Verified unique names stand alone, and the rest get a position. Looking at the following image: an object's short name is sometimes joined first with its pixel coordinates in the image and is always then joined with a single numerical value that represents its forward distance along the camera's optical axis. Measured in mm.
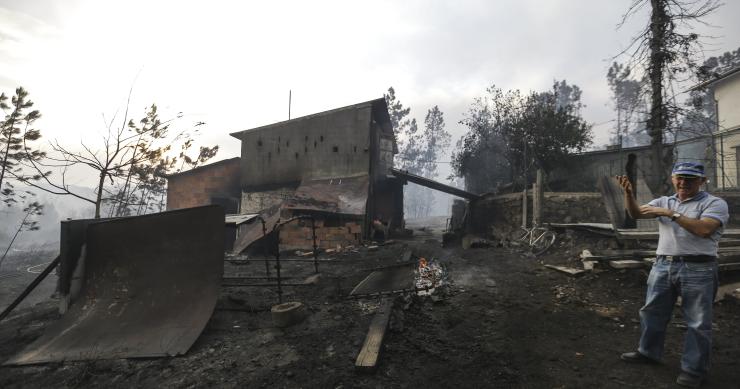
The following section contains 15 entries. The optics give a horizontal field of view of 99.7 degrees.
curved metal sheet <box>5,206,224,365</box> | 4035
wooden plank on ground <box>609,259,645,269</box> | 5898
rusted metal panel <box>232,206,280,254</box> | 11195
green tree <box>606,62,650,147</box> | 48978
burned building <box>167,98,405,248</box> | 13008
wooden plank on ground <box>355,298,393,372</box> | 3160
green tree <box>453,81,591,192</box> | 17734
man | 2686
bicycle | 9579
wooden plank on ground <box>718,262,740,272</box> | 5004
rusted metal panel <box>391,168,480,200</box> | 19203
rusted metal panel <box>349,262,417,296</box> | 6312
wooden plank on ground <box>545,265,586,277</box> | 6527
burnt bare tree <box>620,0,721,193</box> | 10750
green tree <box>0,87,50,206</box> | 10664
